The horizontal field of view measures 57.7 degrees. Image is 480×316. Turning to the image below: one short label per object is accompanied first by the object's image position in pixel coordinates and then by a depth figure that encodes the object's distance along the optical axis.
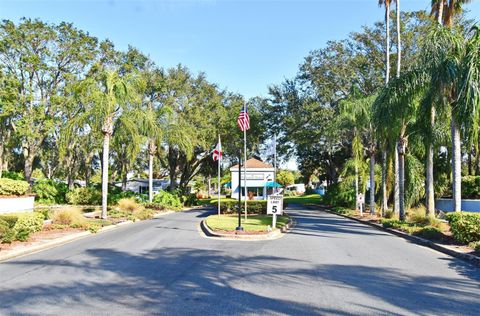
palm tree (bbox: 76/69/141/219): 23.47
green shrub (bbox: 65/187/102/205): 36.50
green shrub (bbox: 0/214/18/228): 13.93
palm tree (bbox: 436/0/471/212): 16.16
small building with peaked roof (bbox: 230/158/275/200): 50.94
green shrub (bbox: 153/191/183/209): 37.48
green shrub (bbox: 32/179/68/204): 36.88
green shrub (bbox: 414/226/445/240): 15.55
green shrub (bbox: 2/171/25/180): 36.84
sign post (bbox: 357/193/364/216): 29.37
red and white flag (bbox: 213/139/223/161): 25.45
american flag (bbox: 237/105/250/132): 21.88
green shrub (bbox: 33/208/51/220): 20.76
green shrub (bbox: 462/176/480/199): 29.40
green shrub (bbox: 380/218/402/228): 20.32
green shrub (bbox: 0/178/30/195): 19.58
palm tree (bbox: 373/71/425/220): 19.29
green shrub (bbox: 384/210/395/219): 25.52
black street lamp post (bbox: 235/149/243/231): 17.55
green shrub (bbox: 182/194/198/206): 44.06
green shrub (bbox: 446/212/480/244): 13.48
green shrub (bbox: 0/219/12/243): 13.47
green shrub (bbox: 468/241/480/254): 11.76
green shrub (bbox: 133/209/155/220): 26.71
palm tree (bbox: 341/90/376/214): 28.67
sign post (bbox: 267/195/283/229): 18.23
